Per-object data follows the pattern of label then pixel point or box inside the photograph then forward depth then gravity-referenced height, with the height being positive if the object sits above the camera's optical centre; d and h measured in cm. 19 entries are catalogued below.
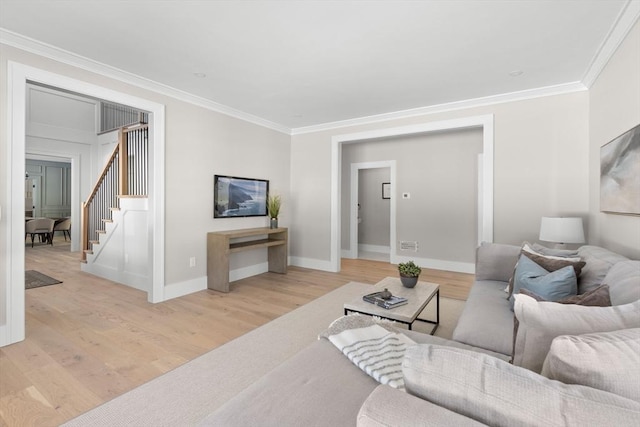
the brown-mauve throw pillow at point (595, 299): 134 -37
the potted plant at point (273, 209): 513 +6
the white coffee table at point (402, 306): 220 -70
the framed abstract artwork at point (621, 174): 219 +32
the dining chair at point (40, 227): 779 -39
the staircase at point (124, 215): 430 -5
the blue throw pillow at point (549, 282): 190 -44
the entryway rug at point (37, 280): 425 -99
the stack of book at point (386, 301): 232 -67
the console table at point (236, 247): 409 -49
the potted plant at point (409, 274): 276 -54
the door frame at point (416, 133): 406 +86
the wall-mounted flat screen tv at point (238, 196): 442 +25
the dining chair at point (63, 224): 865 -35
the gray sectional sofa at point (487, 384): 65 -41
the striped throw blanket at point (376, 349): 120 -60
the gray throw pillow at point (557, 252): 255 -32
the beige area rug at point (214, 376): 170 -110
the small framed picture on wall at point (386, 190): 755 +56
